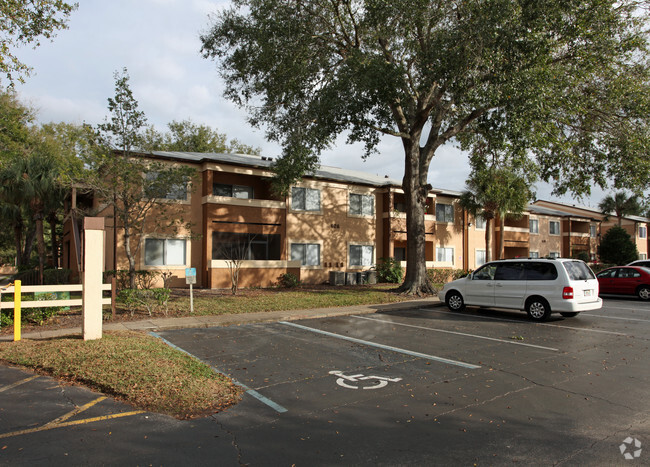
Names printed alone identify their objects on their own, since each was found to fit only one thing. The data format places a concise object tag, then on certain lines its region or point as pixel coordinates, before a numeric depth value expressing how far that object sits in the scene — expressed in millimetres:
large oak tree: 14688
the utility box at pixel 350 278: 24875
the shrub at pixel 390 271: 25936
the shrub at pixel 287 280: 22828
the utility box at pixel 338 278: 24719
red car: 19078
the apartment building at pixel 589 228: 42469
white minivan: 12211
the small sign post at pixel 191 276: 13586
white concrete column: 8828
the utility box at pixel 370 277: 25641
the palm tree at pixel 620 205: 48522
